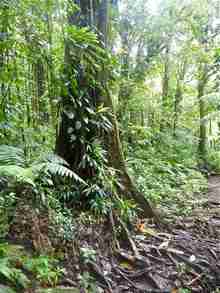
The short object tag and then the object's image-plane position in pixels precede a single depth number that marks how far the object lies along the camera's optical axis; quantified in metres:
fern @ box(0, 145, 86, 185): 1.81
